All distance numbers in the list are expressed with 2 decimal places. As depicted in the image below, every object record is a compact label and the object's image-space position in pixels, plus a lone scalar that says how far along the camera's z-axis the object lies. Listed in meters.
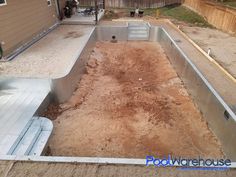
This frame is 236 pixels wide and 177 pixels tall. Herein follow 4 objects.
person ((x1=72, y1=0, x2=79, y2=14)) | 12.80
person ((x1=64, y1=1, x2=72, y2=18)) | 11.87
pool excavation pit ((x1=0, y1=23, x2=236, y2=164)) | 4.21
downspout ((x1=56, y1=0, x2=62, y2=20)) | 10.89
